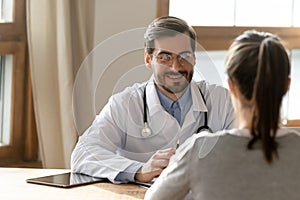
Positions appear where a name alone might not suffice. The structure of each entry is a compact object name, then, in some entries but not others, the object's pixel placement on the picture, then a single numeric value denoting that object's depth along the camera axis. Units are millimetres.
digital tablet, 2812
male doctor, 2811
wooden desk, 2630
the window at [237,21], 4974
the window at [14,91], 4204
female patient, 1971
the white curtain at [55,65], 4131
